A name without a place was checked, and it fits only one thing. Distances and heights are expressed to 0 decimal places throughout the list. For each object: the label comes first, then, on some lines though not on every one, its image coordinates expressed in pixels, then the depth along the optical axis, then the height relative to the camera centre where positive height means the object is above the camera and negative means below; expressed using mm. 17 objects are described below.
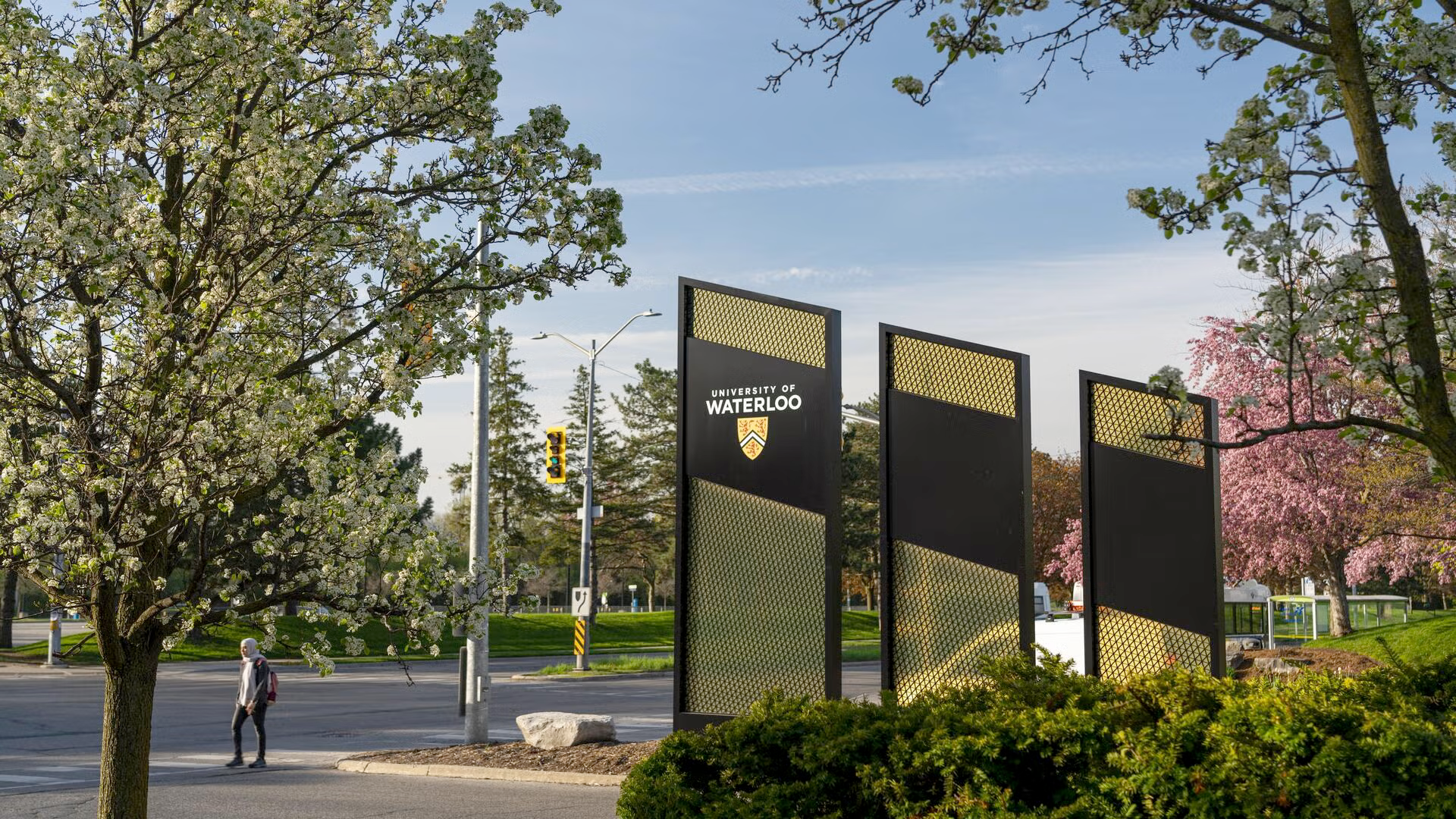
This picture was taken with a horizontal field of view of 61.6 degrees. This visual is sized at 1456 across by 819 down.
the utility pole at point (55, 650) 33875 -2453
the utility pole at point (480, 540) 14938 +342
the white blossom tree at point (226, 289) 5629 +1384
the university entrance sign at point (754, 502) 10852 +609
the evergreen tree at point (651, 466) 69500 +5764
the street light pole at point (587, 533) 30916 +885
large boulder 14078 -1868
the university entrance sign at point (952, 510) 10320 +525
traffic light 29203 +2692
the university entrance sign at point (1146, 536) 10078 +305
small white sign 28516 -791
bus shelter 39969 -1416
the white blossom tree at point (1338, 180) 5117 +1752
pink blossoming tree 26172 +1795
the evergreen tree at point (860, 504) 65125 +3609
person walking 14617 -1555
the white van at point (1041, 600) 36666 -868
